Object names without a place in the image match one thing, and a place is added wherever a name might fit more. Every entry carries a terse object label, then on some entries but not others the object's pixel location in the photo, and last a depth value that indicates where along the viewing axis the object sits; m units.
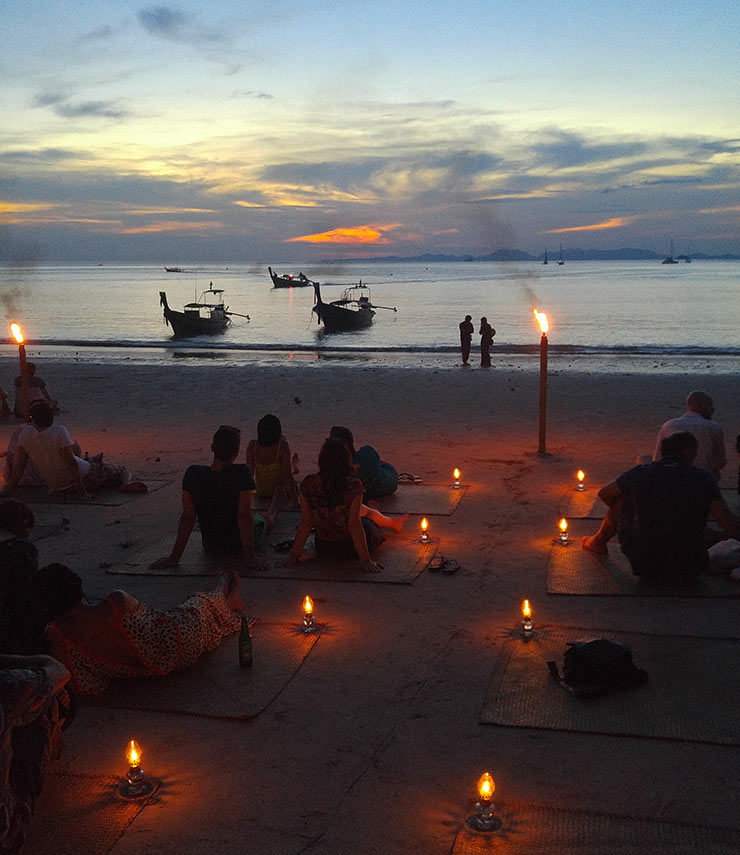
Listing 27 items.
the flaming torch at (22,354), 9.10
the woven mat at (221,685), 4.13
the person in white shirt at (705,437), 7.00
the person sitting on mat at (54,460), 8.00
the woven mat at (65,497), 8.29
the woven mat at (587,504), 7.42
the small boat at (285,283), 118.24
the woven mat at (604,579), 5.50
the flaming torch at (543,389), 9.84
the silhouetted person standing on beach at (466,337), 24.62
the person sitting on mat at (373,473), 7.85
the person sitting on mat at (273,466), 7.45
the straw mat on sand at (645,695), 3.84
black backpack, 4.20
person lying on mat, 3.86
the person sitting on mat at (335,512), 5.95
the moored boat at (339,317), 48.03
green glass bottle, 4.48
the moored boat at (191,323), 46.28
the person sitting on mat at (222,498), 6.10
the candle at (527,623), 4.88
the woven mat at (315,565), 5.99
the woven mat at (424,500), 7.77
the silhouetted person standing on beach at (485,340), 23.24
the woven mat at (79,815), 3.12
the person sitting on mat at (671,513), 5.45
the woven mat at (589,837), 3.01
